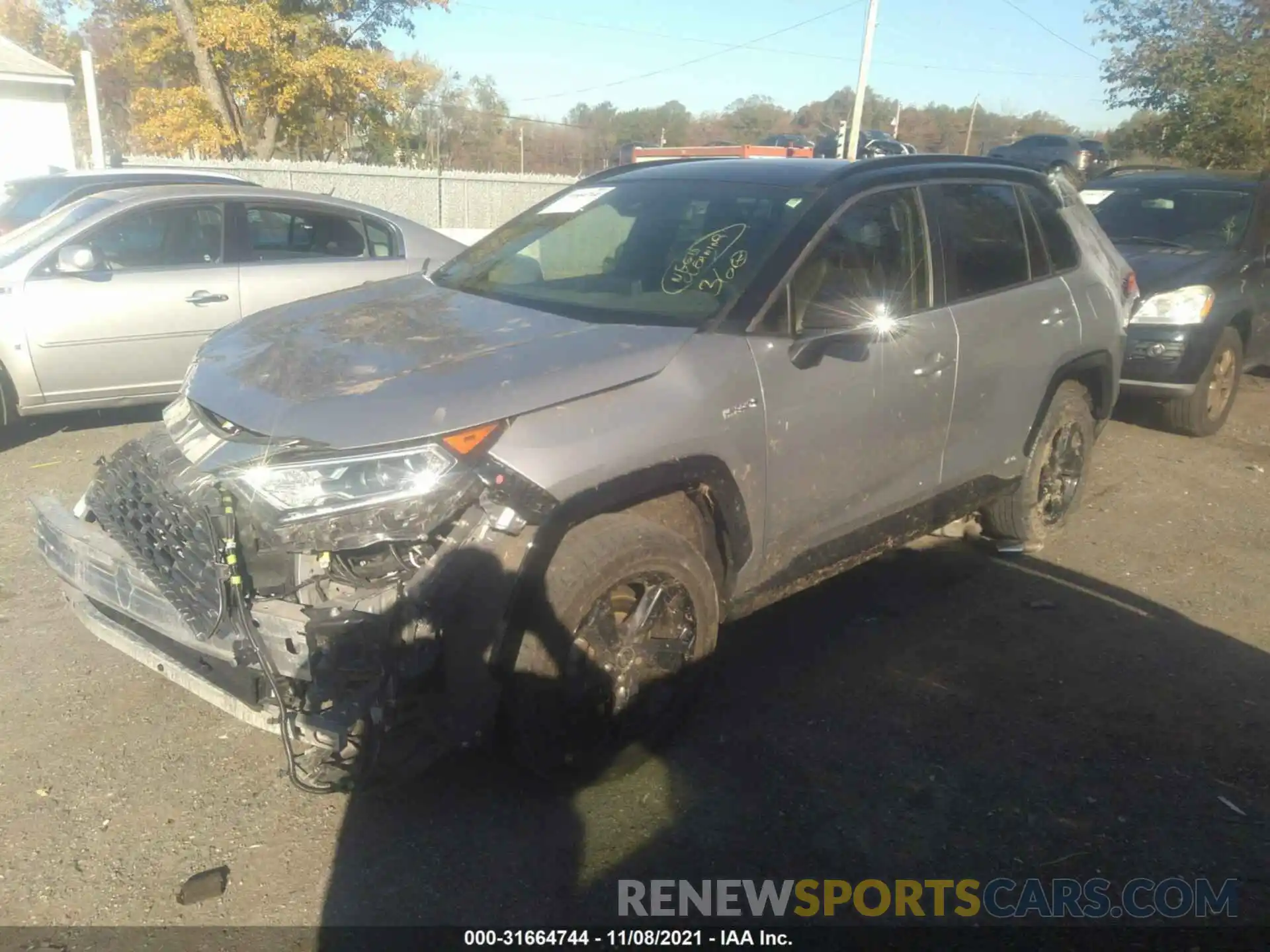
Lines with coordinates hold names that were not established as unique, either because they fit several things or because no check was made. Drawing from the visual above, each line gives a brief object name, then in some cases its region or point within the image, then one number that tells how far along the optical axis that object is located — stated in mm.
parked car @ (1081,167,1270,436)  6945
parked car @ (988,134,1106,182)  25891
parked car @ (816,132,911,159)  25125
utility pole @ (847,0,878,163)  21141
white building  23109
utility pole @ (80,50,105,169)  18562
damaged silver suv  2615
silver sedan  6035
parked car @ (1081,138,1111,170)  27361
